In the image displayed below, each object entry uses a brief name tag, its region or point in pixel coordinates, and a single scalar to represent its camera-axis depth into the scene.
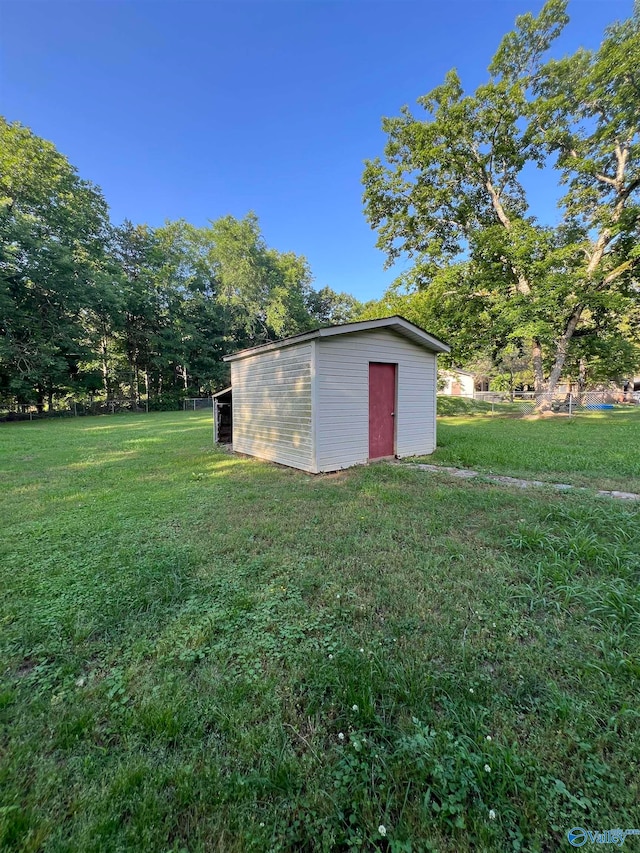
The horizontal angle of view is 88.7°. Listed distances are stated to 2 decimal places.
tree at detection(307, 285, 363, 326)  35.50
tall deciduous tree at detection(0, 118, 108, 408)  18.48
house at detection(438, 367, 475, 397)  33.34
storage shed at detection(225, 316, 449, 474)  5.84
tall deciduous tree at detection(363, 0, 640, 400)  12.80
